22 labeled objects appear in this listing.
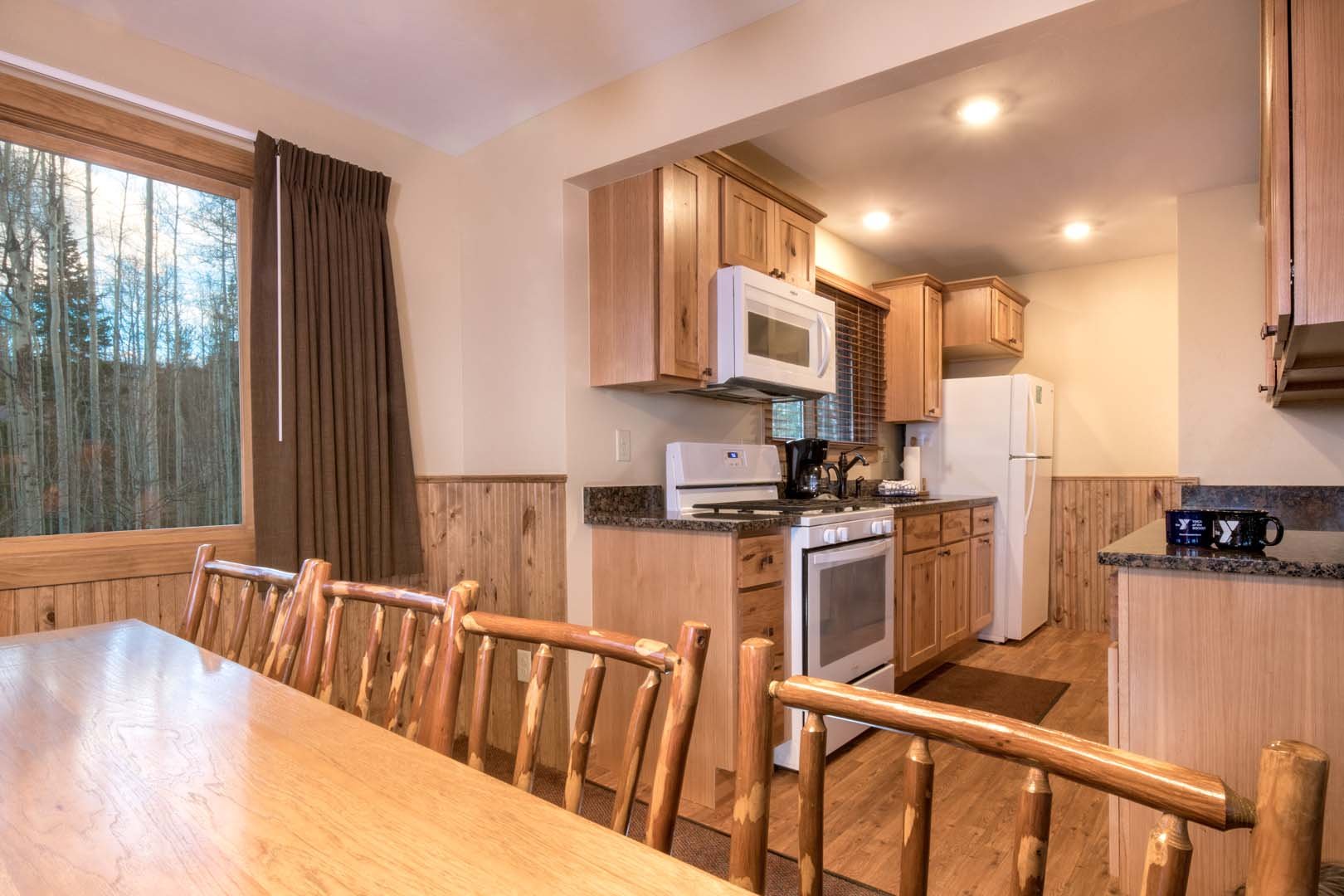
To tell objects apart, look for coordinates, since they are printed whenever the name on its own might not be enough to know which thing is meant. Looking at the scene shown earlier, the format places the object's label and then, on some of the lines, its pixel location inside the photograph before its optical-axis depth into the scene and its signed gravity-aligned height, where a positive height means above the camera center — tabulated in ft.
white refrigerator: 14.57 -0.45
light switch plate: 9.31 +0.01
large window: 6.49 +0.94
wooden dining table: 1.98 -1.14
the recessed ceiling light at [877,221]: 12.88 +3.95
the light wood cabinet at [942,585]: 11.15 -2.33
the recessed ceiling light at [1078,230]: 13.48 +3.94
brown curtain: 7.81 +0.77
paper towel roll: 15.64 -0.44
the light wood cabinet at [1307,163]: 4.38 +1.68
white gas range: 8.41 -1.43
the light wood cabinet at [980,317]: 15.25 +2.66
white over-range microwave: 9.09 +1.40
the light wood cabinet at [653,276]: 8.45 +1.98
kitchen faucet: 12.75 -0.45
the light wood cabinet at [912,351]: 14.88 +1.90
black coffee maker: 11.60 -0.26
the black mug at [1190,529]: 5.93 -0.69
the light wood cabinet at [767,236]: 9.53 +2.85
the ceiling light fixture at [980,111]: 8.96 +4.08
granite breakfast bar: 4.95 -1.58
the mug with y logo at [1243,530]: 5.64 -0.66
